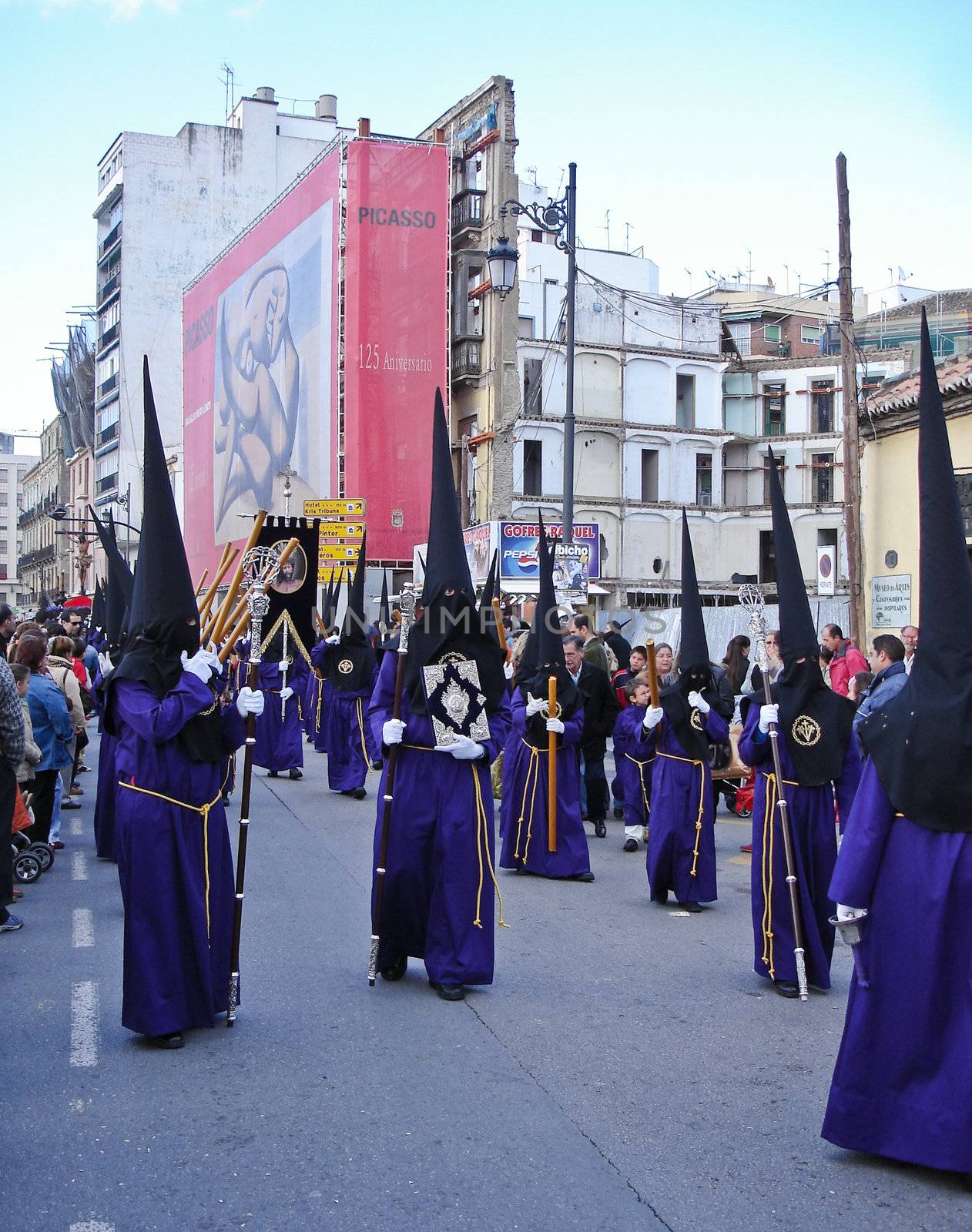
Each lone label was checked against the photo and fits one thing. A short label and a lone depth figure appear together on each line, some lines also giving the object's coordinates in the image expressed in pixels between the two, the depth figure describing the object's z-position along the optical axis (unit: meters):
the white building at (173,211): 63.75
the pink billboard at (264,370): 42.25
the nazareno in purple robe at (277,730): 16.86
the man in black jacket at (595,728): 12.89
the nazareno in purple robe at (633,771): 12.23
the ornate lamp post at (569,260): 18.02
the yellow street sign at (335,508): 30.27
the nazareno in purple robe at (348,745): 15.32
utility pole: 20.31
